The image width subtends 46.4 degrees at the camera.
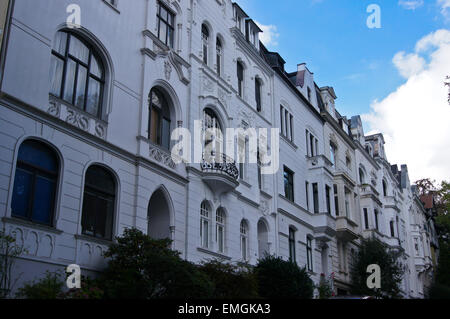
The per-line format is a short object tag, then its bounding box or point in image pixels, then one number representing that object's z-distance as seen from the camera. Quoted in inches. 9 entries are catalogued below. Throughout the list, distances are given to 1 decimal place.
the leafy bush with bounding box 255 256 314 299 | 898.1
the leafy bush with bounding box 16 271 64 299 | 498.0
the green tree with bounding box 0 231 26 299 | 519.8
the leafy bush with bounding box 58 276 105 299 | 510.5
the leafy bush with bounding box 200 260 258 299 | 754.7
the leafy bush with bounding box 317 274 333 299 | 1103.8
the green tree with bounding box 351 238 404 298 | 1451.8
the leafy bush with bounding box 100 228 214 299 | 594.2
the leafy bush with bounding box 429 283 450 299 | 1926.4
